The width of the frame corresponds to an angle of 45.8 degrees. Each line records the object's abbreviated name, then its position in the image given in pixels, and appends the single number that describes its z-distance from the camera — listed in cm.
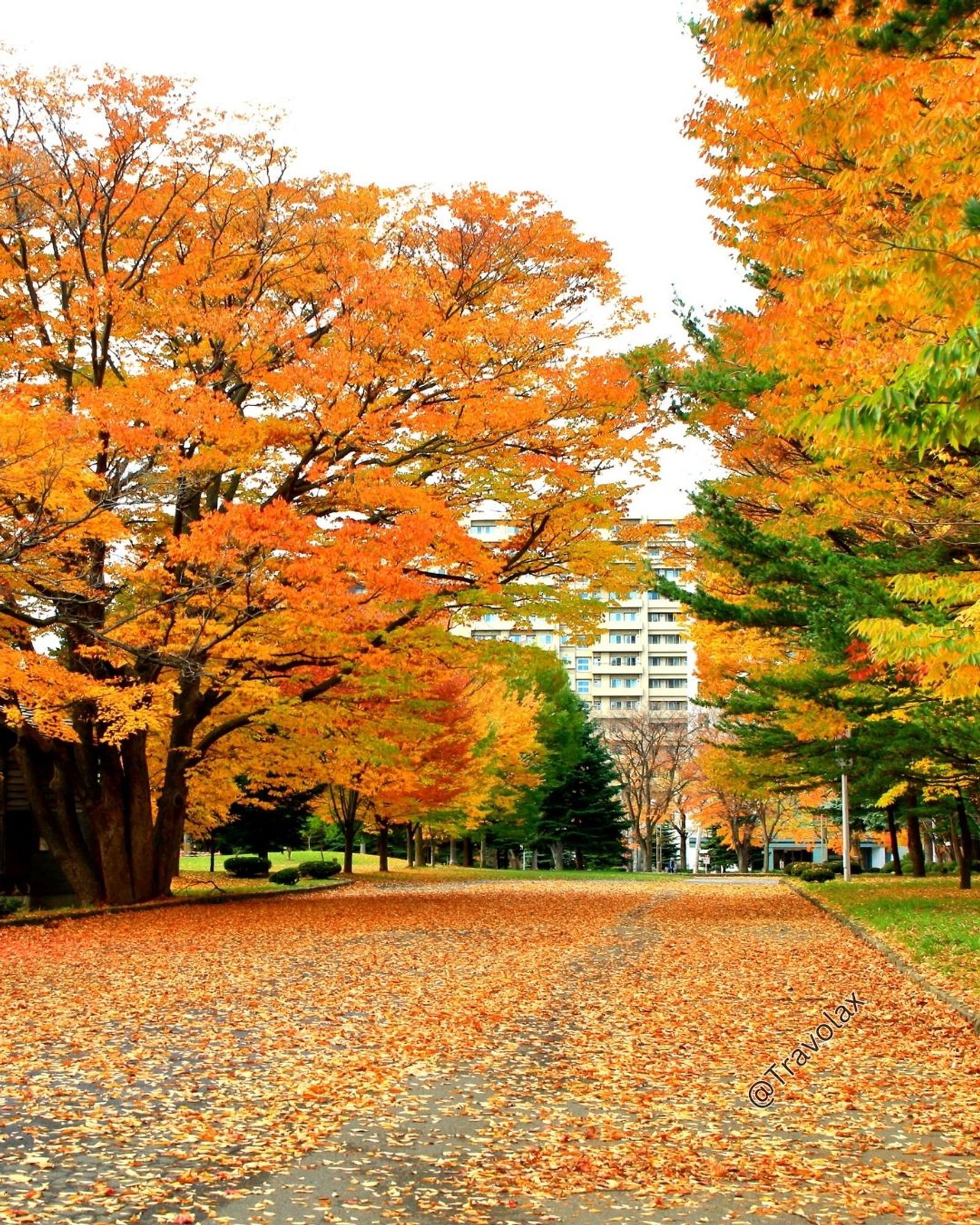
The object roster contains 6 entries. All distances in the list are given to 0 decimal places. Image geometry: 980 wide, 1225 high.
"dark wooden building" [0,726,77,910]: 2391
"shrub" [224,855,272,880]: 3578
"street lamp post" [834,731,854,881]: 2456
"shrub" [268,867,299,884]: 3328
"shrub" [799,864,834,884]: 3650
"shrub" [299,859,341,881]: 3378
